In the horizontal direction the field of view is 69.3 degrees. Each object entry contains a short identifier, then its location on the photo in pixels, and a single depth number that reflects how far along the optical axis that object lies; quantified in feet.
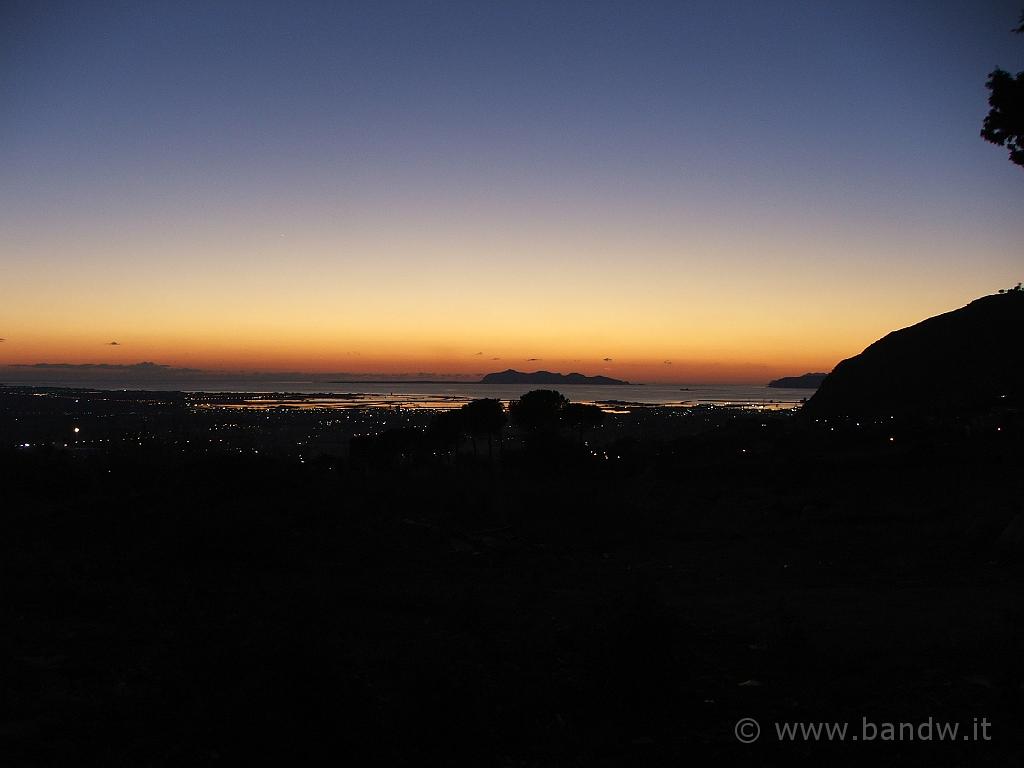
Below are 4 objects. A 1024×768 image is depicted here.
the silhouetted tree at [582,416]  172.86
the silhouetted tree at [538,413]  163.63
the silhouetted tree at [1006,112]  46.09
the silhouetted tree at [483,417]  166.81
